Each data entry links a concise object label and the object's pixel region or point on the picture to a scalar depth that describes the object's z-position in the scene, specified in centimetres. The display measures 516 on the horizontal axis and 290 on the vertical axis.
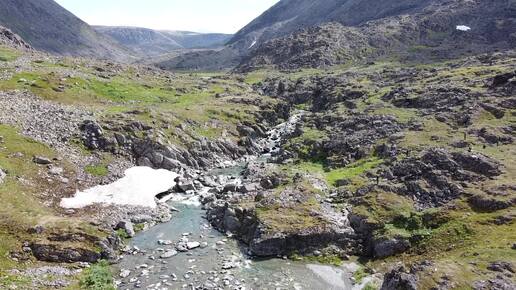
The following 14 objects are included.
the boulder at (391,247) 4334
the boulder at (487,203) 4434
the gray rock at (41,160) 5556
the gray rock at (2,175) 4742
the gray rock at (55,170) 5512
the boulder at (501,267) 3375
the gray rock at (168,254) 4306
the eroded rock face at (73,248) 3931
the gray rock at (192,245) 4537
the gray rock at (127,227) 4747
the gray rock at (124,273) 3909
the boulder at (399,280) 3359
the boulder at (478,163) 5231
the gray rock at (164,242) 4597
